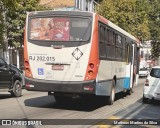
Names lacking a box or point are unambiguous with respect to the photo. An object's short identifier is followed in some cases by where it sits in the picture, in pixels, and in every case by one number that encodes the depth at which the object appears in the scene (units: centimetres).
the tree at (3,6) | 1869
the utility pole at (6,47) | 2902
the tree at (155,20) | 6006
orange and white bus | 1237
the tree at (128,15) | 4378
